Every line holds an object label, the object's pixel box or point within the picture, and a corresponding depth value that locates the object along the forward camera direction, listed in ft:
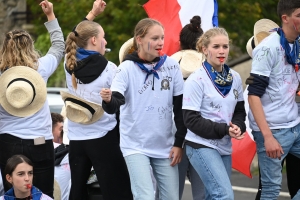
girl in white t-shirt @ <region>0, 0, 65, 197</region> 37.91
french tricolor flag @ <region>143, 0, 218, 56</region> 48.35
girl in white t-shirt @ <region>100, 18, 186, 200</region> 36.31
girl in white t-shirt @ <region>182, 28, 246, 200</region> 35.19
